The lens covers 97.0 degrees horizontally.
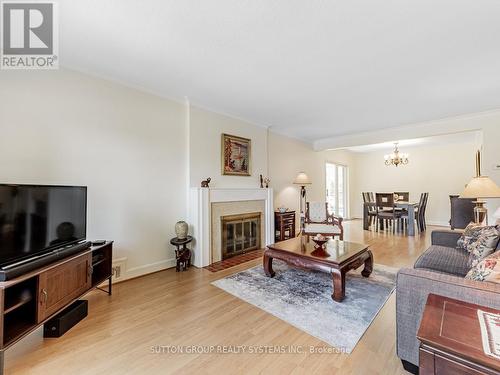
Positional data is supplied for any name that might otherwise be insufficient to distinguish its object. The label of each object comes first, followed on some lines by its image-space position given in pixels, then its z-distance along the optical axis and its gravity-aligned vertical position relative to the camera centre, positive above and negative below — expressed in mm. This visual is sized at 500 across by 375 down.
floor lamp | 5391 +165
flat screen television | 1611 -216
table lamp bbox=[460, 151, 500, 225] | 2697 -4
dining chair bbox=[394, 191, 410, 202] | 6667 -198
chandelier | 5984 +828
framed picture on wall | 3918 +669
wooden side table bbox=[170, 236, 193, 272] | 3107 -873
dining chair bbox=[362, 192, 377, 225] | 6203 -575
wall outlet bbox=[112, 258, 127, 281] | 2727 -950
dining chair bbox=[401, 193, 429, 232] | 5835 -662
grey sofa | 1131 -590
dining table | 5473 -486
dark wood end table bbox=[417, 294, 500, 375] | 711 -538
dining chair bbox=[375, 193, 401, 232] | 5680 -470
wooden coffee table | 2272 -763
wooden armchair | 4105 -629
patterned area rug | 1857 -1148
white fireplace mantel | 3330 -423
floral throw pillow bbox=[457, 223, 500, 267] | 1890 -498
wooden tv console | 1426 -762
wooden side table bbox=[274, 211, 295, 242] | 4855 -760
